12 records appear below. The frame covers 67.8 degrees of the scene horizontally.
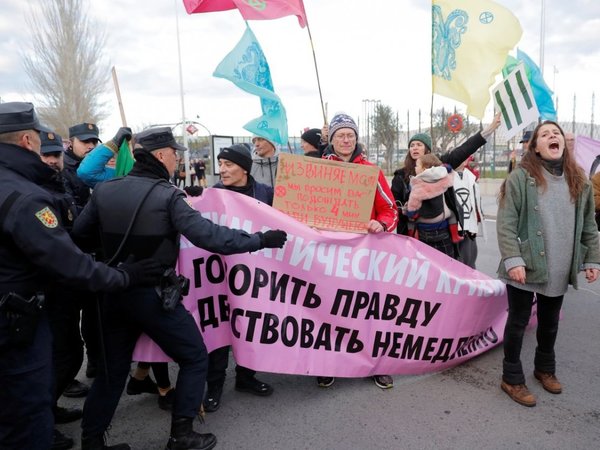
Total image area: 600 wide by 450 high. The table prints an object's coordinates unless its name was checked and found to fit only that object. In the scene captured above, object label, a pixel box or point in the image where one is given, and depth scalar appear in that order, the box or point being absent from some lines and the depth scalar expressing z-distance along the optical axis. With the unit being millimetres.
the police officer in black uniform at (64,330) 2790
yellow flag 4555
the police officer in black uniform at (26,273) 1884
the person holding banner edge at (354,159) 3509
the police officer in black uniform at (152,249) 2461
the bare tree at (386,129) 32906
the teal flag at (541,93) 6605
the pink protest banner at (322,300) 3176
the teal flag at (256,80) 4102
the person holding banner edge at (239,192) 3258
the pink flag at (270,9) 4078
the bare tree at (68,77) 27609
